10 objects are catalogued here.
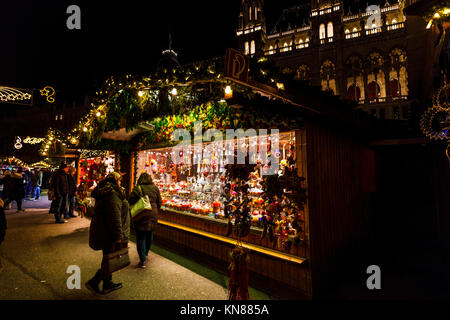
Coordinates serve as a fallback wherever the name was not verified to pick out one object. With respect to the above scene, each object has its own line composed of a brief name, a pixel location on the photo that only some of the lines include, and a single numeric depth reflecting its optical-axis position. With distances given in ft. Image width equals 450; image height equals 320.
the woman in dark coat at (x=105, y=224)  10.48
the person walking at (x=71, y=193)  26.53
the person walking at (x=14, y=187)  29.84
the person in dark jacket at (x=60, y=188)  25.21
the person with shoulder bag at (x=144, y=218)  14.32
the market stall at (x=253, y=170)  11.54
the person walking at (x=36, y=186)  46.87
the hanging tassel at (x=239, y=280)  10.22
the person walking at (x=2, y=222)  10.53
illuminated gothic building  82.58
